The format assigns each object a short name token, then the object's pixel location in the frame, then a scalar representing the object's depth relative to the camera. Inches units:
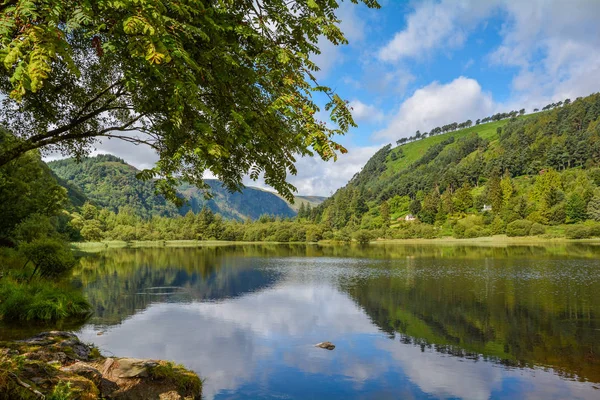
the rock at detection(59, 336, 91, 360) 590.3
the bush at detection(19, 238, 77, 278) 1390.3
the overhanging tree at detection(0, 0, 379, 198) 204.4
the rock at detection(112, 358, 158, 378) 526.0
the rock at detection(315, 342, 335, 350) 956.8
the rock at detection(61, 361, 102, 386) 458.0
